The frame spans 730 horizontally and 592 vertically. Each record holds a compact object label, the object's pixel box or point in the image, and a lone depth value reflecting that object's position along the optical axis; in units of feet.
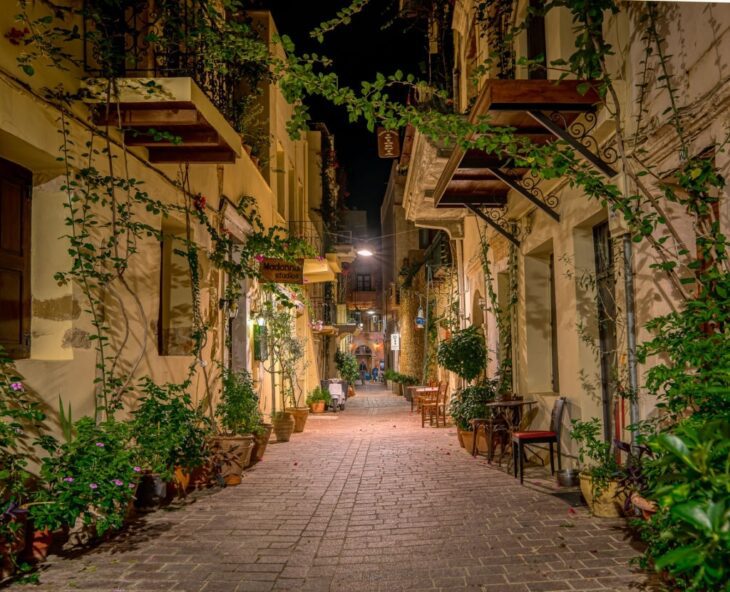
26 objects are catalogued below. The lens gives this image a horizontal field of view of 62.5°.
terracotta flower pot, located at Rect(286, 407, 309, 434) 43.78
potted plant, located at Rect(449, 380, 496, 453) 31.42
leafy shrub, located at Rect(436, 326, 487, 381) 35.99
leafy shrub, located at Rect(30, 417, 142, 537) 13.53
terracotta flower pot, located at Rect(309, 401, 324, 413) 62.49
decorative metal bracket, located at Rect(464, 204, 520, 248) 30.68
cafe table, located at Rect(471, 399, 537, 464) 26.60
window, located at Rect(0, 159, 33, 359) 16.03
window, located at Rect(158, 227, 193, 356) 26.35
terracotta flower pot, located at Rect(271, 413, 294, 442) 38.50
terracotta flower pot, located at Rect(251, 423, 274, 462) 28.96
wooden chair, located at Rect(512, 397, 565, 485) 23.20
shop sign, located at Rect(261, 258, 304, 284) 33.94
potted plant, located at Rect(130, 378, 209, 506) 18.07
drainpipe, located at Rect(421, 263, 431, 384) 62.67
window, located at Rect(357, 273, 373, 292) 193.06
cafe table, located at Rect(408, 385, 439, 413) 49.60
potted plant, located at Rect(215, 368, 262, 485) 24.53
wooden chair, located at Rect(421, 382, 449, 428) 45.16
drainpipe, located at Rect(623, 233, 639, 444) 17.84
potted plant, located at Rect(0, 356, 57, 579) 12.91
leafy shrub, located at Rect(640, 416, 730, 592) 5.65
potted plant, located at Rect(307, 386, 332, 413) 62.28
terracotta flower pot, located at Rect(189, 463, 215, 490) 23.53
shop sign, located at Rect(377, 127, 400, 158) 59.67
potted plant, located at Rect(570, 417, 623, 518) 17.71
